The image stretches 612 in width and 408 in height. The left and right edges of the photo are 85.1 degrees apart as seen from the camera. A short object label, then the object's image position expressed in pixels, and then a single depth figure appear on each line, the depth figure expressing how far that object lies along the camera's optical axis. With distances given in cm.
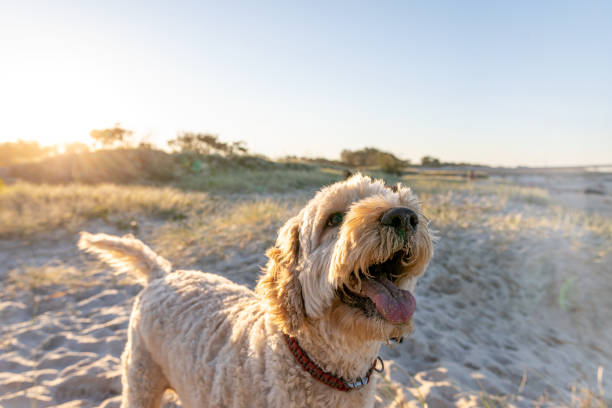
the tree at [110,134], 2755
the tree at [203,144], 2962
